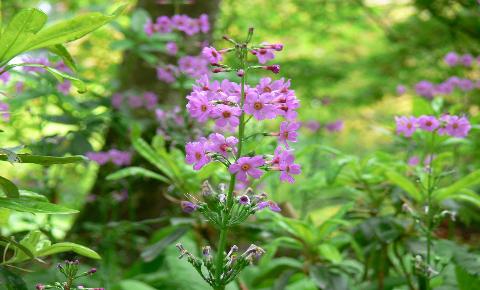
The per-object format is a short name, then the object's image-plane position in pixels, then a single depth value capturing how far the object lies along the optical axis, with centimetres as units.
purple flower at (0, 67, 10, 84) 185
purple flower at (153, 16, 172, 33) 238
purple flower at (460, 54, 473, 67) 275
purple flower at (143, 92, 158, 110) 282
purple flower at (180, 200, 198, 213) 130
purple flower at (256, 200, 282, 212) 130
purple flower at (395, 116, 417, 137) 195
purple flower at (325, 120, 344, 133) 376
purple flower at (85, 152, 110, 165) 250
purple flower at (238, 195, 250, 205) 125
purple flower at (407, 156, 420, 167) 246
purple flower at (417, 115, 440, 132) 183
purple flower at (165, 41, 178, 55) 238
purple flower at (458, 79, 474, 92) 267
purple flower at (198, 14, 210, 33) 235
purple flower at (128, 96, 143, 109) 280
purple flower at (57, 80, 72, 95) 249
